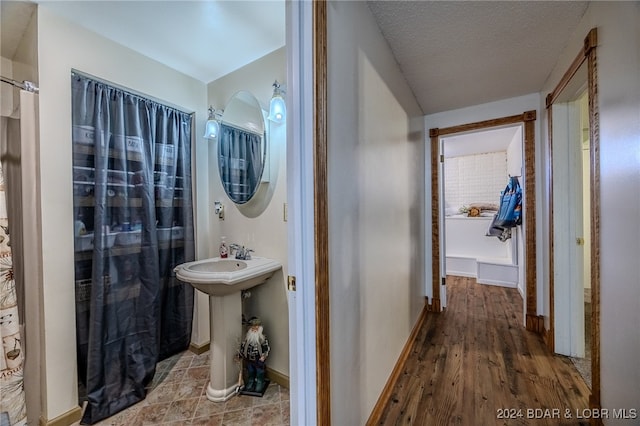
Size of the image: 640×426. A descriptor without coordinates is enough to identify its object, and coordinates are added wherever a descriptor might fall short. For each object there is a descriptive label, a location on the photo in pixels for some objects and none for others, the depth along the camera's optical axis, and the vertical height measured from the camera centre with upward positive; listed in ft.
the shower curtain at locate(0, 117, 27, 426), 3.51 -1.75
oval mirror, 6.53 +1.66
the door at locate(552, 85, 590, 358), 6.80 -0.53
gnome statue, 5.86 -3.22
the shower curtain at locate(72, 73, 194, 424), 5.38 -0.61
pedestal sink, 5.39 -2.38
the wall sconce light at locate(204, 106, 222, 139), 7.34 +2.42
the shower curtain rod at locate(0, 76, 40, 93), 4.33 +2.16
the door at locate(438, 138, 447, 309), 10.21 -0.64
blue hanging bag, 12.28 +0.07
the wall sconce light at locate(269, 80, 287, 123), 5.95 +2.37
